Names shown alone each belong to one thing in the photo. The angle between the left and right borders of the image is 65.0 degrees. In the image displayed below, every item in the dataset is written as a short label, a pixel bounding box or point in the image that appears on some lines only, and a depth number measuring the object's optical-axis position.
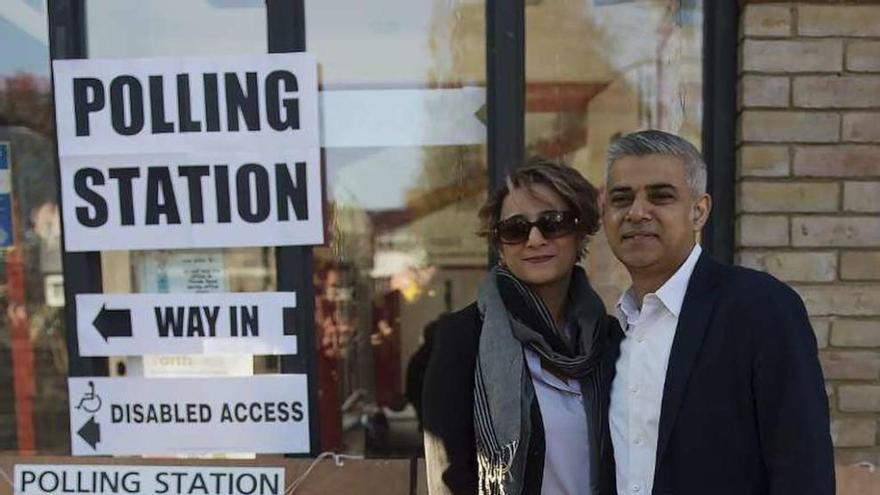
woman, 1.50
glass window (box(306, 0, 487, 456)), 2.59
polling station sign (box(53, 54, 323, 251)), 2.36
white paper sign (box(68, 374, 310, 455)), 2.42
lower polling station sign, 2.32
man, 1.23
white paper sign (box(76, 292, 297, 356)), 2.42
